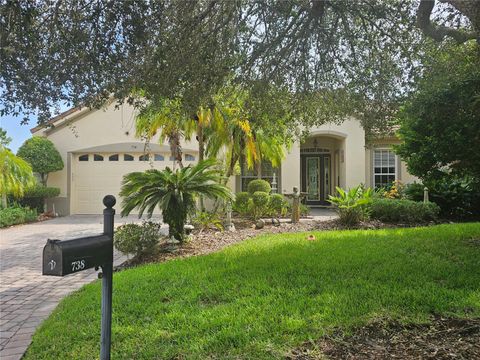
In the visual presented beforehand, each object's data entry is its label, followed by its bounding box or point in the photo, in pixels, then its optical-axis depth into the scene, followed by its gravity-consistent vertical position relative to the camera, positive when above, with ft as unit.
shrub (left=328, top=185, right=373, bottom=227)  37.22 -2.29
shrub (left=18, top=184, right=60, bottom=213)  56.85 -1.83
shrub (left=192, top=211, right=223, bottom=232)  37.91 -3.61
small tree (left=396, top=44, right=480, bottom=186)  19.90 +3.69
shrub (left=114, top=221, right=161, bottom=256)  25.81 -3.54
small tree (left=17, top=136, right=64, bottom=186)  57.16 +3.93
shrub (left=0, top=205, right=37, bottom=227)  48.60 -4.02
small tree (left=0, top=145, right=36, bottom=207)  47.32 +1.07
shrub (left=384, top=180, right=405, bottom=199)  49.08 -1.29
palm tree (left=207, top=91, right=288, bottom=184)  44.98 +4.51
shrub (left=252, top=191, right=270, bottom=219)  46.26 -2.49
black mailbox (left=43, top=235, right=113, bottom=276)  7.43 -1.36
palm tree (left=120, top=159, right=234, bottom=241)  27.73 -0.62
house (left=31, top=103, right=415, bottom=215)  60.59 +3.14
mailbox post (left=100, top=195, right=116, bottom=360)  8.50 -2.25
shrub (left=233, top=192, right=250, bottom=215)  48.19 -2.54
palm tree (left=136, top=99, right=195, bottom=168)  39.34 +5.55
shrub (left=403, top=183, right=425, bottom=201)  44.11 -1.14
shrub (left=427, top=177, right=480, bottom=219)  41.68 -1.74
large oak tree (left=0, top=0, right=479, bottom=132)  16.26 +6.09
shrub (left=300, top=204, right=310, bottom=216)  48.70 -3.39
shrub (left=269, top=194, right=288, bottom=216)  47.57 -2.72
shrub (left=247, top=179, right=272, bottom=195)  53.01 -0.64
